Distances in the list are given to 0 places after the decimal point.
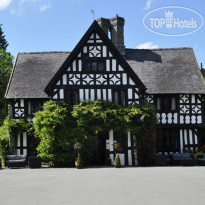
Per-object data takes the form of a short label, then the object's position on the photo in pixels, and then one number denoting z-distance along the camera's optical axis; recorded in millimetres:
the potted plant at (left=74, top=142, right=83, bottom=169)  16781
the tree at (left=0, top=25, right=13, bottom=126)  29875
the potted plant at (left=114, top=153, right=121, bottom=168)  17047
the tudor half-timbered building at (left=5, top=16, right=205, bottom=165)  19203
